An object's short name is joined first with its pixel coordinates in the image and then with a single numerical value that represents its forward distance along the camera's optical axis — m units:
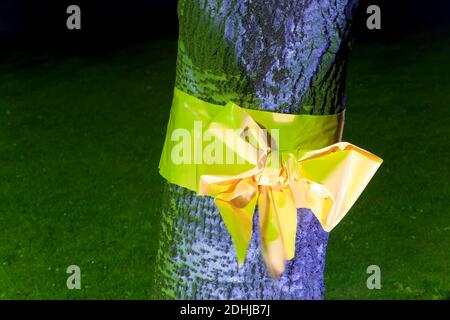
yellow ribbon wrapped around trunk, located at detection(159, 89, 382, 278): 2.50
